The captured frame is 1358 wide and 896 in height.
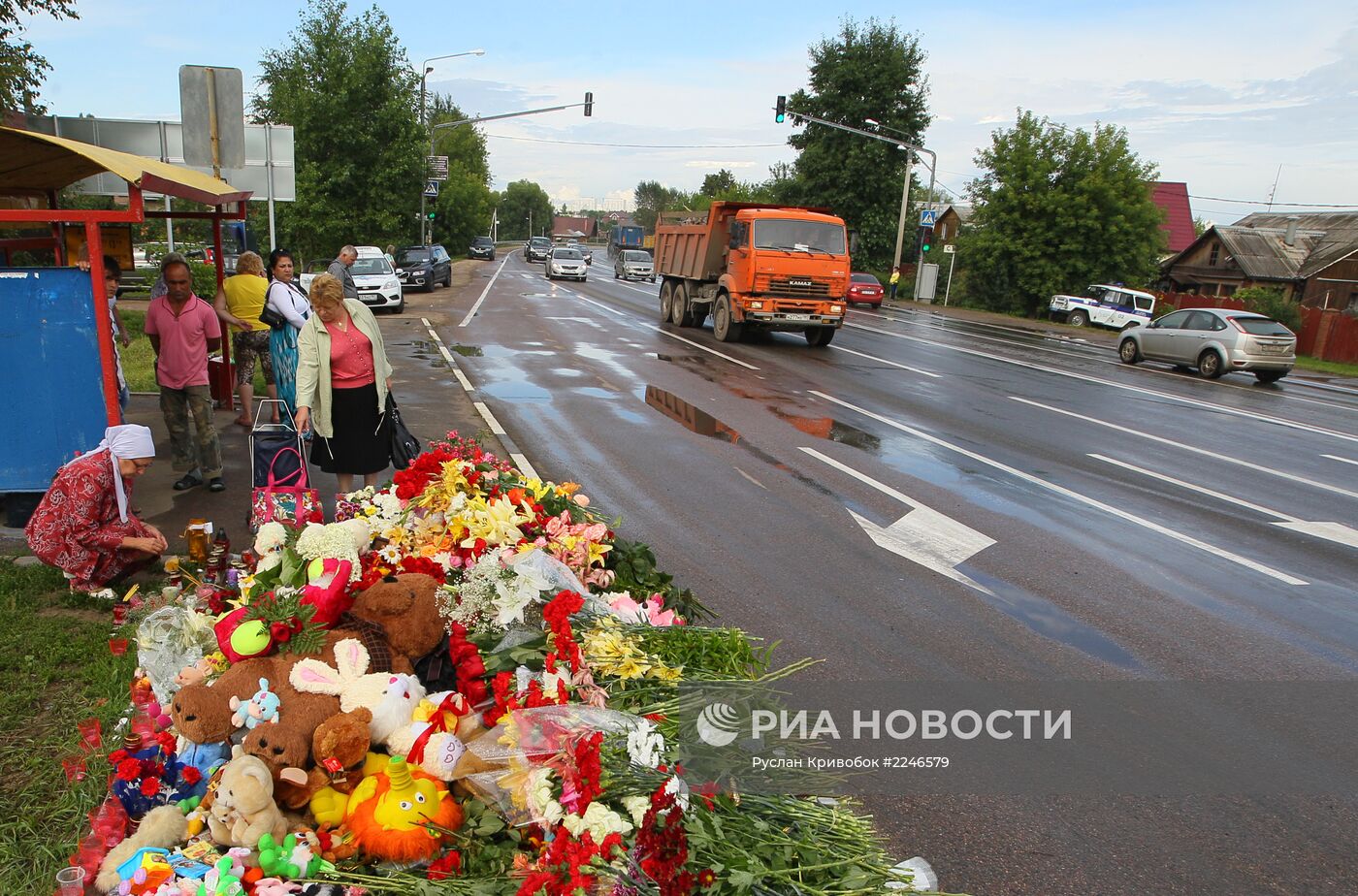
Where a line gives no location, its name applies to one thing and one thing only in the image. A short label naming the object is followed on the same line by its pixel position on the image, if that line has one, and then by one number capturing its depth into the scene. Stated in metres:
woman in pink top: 6.16
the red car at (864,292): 40.25
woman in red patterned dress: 5.15
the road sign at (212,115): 7.95
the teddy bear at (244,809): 2.84
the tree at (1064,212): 39.88
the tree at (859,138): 54.00
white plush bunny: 3.16
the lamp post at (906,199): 45.03
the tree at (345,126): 30.77
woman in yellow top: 9.11
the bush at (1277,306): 30.77
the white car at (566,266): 45.75
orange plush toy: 2.81
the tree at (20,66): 16.48
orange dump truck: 19.89
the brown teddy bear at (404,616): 3.47
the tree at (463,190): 63.19
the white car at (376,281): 24.09
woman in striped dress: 8.19
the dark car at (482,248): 70.81
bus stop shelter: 6.11
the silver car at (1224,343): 20.50
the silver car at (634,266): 50.38
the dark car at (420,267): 31.58
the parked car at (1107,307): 35.94
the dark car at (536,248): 71.44
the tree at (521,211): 164.12
